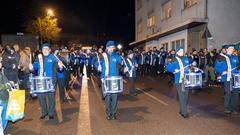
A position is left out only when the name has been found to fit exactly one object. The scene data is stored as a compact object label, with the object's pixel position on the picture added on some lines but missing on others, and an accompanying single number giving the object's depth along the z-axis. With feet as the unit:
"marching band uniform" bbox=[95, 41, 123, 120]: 15.72
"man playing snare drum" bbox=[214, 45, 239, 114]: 16.64
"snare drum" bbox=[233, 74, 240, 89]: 16.17
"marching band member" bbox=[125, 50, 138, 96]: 24.63
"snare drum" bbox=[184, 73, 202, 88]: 15.93
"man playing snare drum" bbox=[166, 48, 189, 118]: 15.81
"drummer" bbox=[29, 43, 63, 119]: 15.73
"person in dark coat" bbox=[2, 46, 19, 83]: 23.11
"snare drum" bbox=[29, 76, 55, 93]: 15.00
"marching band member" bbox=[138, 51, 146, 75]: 42.90
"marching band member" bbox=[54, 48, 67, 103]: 20.00
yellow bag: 11.93
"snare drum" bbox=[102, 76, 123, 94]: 15.09
